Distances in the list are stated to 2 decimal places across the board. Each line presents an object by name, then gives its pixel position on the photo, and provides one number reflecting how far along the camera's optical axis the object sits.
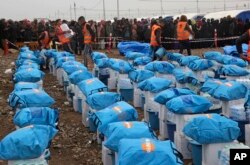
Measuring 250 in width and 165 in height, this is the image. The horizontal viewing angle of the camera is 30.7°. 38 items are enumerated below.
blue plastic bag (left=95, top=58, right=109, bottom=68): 11.19
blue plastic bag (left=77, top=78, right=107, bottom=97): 7.62
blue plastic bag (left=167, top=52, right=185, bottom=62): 12.61
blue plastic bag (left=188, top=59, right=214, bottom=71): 9.97
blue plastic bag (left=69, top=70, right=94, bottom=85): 8.80
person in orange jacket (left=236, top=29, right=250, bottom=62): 8.08
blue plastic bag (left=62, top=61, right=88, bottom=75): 9.86
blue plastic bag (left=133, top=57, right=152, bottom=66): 11.51
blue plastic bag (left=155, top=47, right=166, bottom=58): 13.37
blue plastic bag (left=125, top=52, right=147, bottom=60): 13.10
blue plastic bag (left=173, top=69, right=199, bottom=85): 8.63
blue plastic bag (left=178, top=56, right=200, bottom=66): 10.72
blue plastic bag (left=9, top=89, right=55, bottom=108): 6.59
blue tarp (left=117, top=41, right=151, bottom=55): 18.08
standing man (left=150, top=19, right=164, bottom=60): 13.63
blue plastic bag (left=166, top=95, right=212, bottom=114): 5.94
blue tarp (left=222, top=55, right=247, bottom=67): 10.17
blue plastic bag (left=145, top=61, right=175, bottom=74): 10.05
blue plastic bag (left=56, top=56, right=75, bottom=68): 11.94
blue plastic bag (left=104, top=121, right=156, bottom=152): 4.69
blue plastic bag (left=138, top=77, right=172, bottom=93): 7.51
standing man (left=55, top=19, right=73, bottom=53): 14.82
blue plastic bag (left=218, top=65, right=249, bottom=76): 8.80
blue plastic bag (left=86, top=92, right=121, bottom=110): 6.70
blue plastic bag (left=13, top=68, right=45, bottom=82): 8.70
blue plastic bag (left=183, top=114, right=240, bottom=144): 4.96
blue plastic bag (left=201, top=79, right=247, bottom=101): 6.47
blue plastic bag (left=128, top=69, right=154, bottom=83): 8.82
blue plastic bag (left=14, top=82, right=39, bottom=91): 7.54
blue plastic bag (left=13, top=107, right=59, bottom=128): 5.64
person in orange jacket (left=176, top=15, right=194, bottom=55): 14.39
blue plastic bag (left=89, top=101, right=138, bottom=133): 5.59
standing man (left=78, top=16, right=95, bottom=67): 13.38
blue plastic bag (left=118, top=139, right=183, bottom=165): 3.84
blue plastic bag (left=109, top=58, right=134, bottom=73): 10.02
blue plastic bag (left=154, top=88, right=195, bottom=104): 6.50
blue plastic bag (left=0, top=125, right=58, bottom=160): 4.41
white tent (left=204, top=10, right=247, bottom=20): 31.03
